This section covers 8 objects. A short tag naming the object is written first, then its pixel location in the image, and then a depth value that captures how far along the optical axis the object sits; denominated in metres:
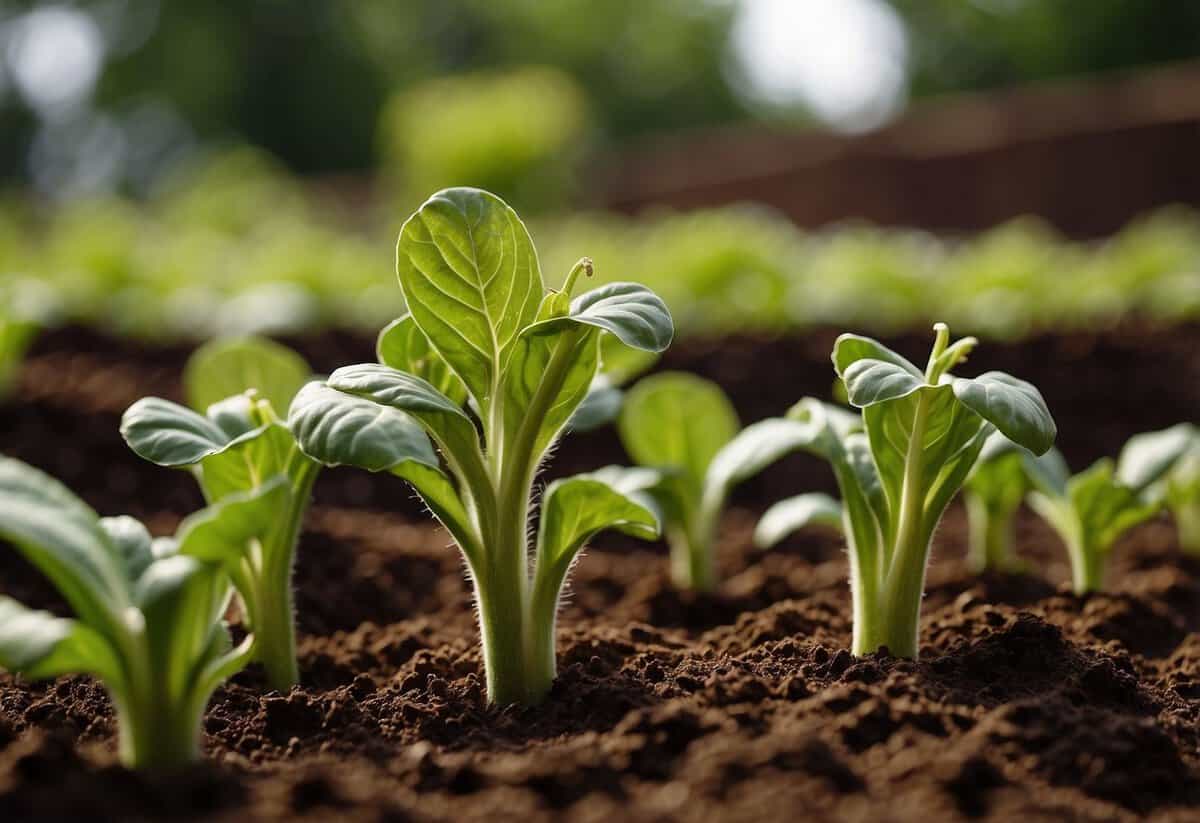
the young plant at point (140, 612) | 0.59
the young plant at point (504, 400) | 0.63
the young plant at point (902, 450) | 0.62
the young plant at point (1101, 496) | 0.75
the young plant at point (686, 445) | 0.79
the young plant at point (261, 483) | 0.66
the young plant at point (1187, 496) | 0.81
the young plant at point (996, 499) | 0.75
